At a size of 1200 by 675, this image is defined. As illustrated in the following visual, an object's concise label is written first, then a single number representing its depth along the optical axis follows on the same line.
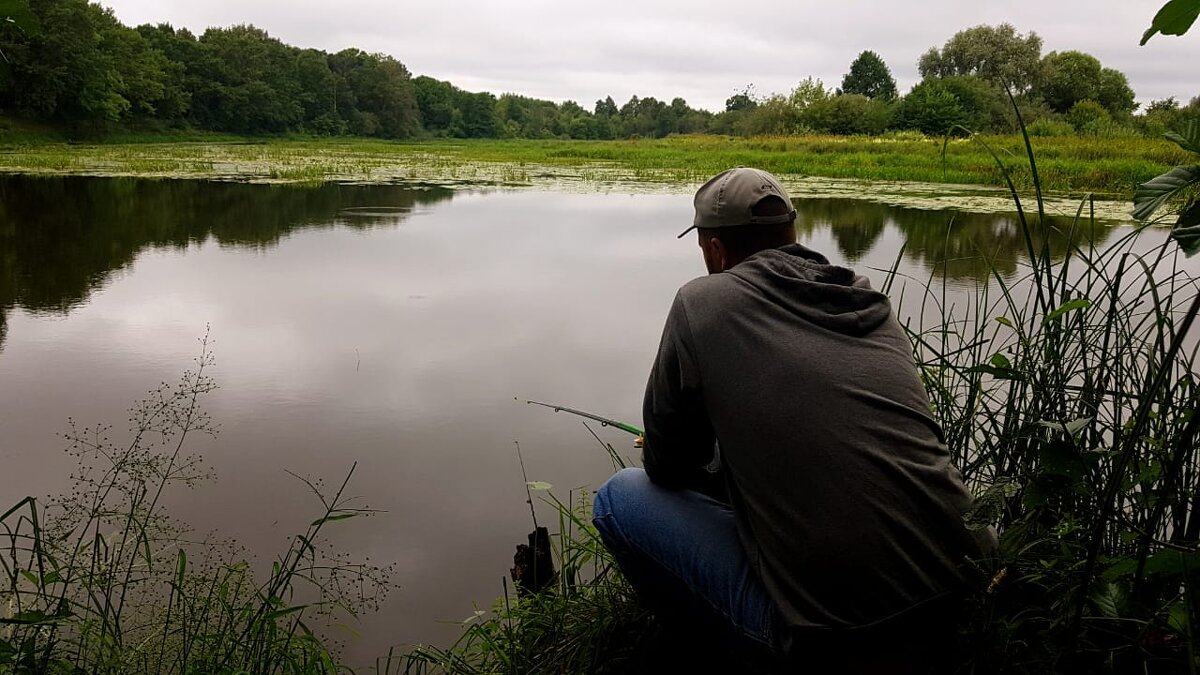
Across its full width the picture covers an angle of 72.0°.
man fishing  1.14
